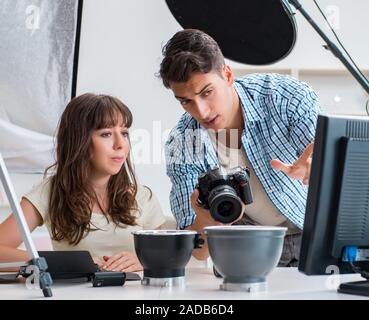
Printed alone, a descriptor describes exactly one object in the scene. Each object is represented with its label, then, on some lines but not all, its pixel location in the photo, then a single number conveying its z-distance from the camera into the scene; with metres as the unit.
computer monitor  1.67
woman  2.76
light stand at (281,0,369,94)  1.97
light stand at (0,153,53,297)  1.64
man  2.55
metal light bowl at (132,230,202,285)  1.77
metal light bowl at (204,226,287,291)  1.69
